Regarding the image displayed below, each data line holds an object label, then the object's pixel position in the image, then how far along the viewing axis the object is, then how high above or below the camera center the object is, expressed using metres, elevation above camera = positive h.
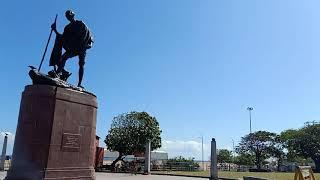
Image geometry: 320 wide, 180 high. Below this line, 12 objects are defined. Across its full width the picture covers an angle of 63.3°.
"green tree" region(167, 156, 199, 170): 27.21 -1.82
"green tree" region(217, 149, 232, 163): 57.68 -1.76
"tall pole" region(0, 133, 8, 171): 16.62 -0.73
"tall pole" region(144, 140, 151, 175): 17.00 -1.17
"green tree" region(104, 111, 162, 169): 26.62 +0.94
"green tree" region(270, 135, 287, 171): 47.98 -0.09
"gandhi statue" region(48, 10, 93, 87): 8.61 +3.28
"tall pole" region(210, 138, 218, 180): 12.75 -0.76
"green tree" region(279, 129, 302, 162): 46.07 +1.50
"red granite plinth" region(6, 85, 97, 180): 7.08 +0.14
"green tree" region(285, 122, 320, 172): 44.11 +1.46
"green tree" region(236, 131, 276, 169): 47.90 +0.91
